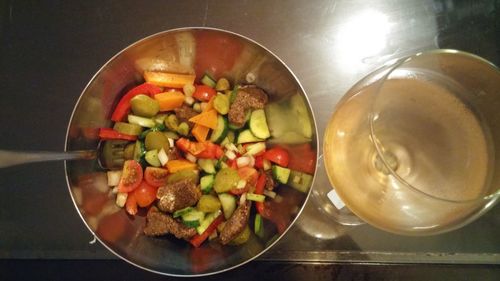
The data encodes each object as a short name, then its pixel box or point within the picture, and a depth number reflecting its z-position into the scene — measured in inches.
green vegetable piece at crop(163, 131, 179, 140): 12.2
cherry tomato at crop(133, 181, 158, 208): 11.7
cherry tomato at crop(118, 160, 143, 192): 11.5
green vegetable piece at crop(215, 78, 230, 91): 12.5
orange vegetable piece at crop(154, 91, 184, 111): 12.1
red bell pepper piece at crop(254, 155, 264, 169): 11.9
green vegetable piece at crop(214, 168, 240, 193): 11.3
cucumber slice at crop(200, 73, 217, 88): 12.6
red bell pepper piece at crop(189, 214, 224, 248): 11.3
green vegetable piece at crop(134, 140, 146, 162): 11.8
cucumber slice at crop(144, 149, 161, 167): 11.6
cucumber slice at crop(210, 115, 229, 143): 12.1
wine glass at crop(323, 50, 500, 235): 7.6
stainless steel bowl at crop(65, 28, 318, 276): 10.5
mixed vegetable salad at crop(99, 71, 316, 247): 11.2
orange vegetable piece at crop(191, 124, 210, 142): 12.0
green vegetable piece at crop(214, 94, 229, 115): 12.0
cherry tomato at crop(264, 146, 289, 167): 11.8
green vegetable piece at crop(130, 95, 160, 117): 11.7
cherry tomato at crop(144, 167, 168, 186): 11.8
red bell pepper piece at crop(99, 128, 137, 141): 11.8
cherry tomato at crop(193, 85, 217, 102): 12.4
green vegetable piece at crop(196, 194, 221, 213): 11.4
